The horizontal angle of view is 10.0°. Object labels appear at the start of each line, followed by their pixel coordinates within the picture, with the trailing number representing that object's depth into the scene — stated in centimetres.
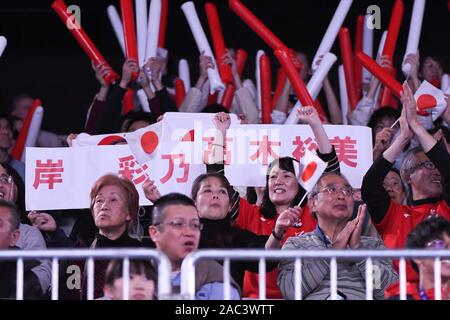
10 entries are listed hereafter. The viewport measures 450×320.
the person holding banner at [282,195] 1368
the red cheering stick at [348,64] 1685
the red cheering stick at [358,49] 1727
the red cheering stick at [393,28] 1640
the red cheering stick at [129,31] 1615
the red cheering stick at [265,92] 1658
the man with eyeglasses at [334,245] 1203
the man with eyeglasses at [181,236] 1125
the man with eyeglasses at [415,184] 1312
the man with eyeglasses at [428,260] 1048
